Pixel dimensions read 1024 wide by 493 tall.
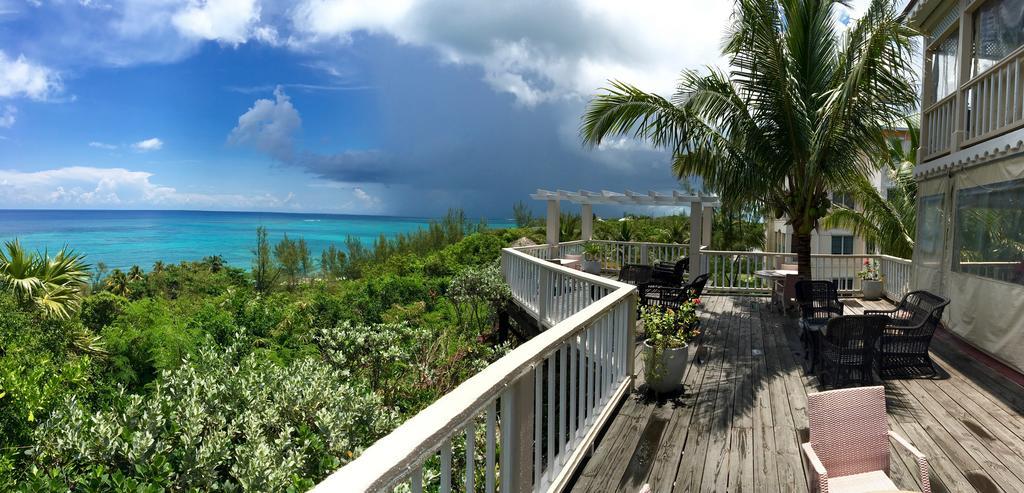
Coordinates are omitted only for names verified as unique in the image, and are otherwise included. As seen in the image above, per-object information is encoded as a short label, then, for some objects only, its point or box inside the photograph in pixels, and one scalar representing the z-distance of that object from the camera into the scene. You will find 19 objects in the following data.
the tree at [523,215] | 23.42
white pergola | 12.12
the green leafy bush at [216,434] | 2.55
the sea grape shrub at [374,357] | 4.86
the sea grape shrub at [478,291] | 9.38
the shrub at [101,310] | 7.79
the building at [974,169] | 5.73
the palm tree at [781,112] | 7.37
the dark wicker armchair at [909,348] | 5.31
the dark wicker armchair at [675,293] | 7.95
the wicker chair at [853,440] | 2.51
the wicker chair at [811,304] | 6.17
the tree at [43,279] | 6.94
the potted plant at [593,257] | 14.13
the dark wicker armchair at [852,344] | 4.84
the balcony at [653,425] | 1.73
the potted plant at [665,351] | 4.62
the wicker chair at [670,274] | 10.86
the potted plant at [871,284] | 10.89
